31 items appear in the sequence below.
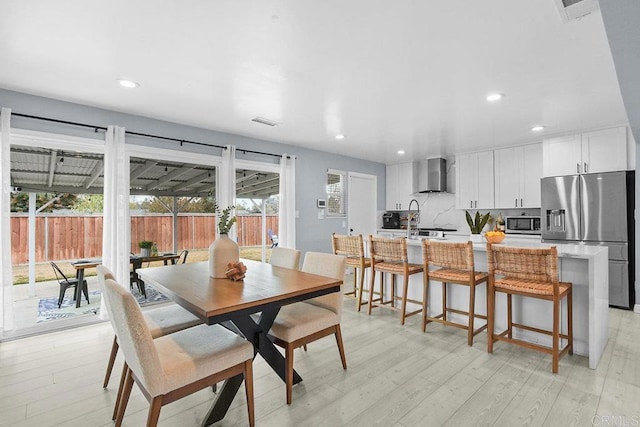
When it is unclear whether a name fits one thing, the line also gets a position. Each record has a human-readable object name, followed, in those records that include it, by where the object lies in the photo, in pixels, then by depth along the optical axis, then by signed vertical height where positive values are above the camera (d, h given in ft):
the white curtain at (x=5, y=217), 9.98 +0.03
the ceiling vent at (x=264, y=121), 13.41 +4.05
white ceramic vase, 7.47 -0.92
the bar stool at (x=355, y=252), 12.94 -1.50
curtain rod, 10.67 +3.33
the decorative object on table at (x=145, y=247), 15.14 -1.41
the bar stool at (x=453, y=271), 9.50 -1.78
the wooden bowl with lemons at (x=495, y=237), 10.69 -0.72
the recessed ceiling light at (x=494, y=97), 10.45 +3.93
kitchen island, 8.26 -2.59
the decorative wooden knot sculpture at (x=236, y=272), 7.14 -1.23
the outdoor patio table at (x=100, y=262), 13.30 -2.00
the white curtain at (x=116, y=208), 11.96 +0.35
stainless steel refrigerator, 13.61 -0.15
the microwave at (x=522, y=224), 17.31 -0.52
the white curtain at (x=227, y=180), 14.99 +1.72
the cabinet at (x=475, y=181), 18.61 +2.06
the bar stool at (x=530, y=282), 7.91 -1.80
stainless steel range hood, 20.97 +2.66
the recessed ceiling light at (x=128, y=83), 9.59 +4.05
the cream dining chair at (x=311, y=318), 6.82 -2.33
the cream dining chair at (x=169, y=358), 4.69 -2.34
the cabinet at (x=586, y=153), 13.87 +2.84
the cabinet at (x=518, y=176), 16.99 +2.13
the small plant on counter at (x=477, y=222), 18.37 -0.38
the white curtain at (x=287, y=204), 17.30 +0.67
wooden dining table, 5.34 -1.44
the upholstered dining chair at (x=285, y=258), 9.38 -1.24
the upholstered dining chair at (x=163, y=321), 6.78 -2.33
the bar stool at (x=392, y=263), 11.33 -1.81
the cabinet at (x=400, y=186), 22.86 +2.19
